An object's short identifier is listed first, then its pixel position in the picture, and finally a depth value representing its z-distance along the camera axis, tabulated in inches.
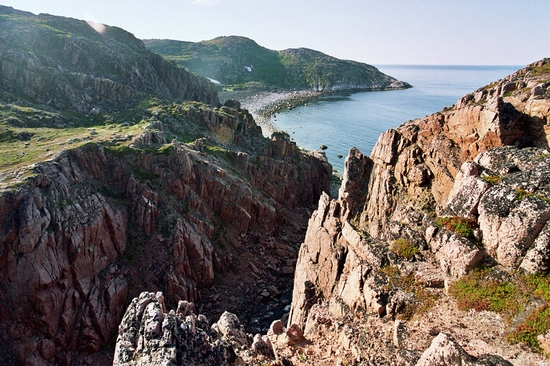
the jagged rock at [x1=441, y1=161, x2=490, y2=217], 840.3
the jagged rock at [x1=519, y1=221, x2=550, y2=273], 682.8
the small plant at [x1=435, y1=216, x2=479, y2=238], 821.2
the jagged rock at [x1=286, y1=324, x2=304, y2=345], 911.7
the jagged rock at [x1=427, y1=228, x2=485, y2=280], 771.4
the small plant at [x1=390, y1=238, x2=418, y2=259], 911.7
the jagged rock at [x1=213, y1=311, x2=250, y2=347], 905.5
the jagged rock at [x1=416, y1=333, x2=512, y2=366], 574.9
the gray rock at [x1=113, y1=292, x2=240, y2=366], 735.1
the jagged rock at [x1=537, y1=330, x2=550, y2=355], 575.2
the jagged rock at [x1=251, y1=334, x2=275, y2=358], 839.7
